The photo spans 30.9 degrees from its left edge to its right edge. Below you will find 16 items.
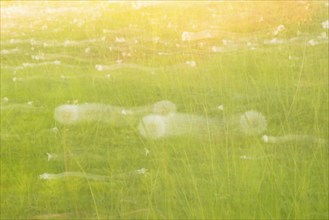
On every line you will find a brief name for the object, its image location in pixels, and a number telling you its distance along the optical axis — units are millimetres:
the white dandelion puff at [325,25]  8255
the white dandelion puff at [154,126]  4375
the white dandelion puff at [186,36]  8533
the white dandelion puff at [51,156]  4488
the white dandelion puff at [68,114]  5005
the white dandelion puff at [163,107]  4939
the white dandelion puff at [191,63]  6573
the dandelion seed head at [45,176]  4145
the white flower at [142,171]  4014
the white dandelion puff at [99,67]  7123
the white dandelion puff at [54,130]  5037
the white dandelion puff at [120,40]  9125
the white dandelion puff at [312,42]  7257
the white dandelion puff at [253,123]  4320
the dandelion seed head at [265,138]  4259
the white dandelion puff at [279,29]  8344
